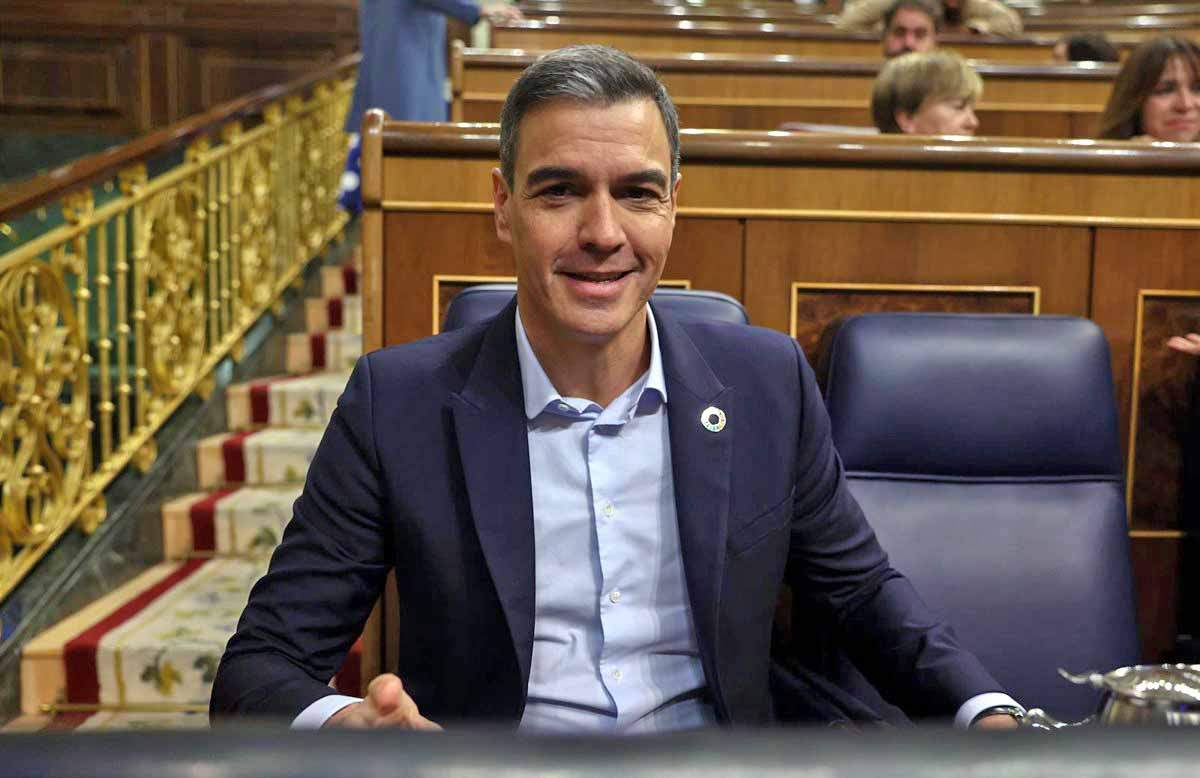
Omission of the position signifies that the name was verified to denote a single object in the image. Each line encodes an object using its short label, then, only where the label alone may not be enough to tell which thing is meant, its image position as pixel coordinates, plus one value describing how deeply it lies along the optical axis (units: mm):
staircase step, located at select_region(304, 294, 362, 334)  4457
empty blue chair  1614
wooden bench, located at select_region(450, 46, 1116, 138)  3744
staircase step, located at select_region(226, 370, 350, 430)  3719
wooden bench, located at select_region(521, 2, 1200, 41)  5387
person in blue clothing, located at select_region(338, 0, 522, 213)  4078
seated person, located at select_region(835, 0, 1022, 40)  5379
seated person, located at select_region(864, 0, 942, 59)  4129
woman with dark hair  2768
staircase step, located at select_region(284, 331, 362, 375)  4148
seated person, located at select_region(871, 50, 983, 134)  2775
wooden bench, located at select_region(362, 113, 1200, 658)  2000
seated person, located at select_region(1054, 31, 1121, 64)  4543
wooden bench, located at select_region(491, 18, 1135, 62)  4645
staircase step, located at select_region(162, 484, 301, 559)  3148
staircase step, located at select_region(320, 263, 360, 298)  4742
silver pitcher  674
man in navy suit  1205
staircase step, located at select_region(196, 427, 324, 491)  3408
